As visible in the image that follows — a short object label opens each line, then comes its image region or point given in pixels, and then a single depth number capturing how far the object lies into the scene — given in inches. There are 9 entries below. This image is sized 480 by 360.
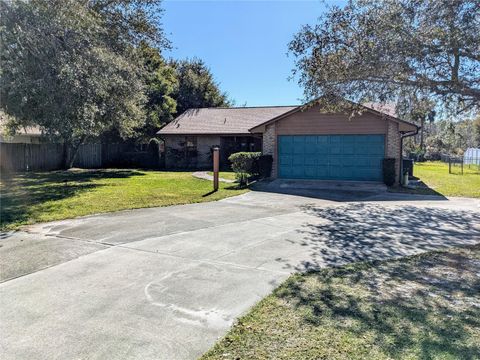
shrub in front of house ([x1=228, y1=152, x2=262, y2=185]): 650.2
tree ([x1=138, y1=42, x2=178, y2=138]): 1077.1
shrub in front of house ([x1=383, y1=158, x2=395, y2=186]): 603.2
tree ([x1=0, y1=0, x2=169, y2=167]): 388.8
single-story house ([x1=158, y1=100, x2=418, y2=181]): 619.2
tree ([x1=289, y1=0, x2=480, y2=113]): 251.9
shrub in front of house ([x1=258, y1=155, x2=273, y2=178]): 690.2
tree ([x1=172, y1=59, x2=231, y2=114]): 1362.0
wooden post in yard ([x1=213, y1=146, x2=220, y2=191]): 551.5
